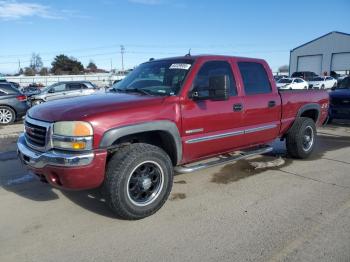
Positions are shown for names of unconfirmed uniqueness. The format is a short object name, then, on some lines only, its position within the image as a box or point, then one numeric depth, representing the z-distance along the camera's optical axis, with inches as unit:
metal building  2016.5
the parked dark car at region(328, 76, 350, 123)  426.6
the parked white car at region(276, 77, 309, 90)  1258.2
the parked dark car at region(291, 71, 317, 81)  1592.0
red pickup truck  149.4
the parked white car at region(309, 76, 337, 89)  1427.2
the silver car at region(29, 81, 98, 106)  729.6
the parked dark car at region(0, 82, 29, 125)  516.4
